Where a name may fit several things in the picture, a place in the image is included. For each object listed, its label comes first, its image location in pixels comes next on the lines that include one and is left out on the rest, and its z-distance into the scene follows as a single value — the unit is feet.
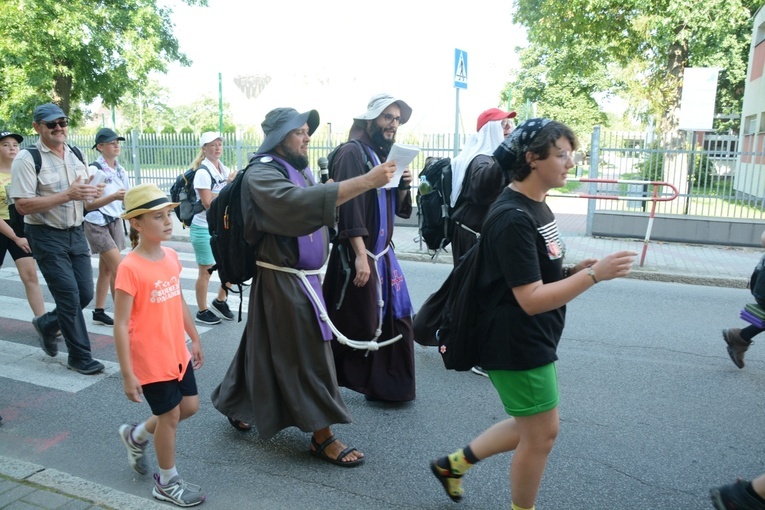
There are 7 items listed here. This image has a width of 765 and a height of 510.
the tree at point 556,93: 166.30
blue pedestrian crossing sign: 34.01
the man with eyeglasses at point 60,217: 15.15
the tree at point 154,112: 266.77
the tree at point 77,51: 57.16
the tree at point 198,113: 287.69
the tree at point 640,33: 52.08
